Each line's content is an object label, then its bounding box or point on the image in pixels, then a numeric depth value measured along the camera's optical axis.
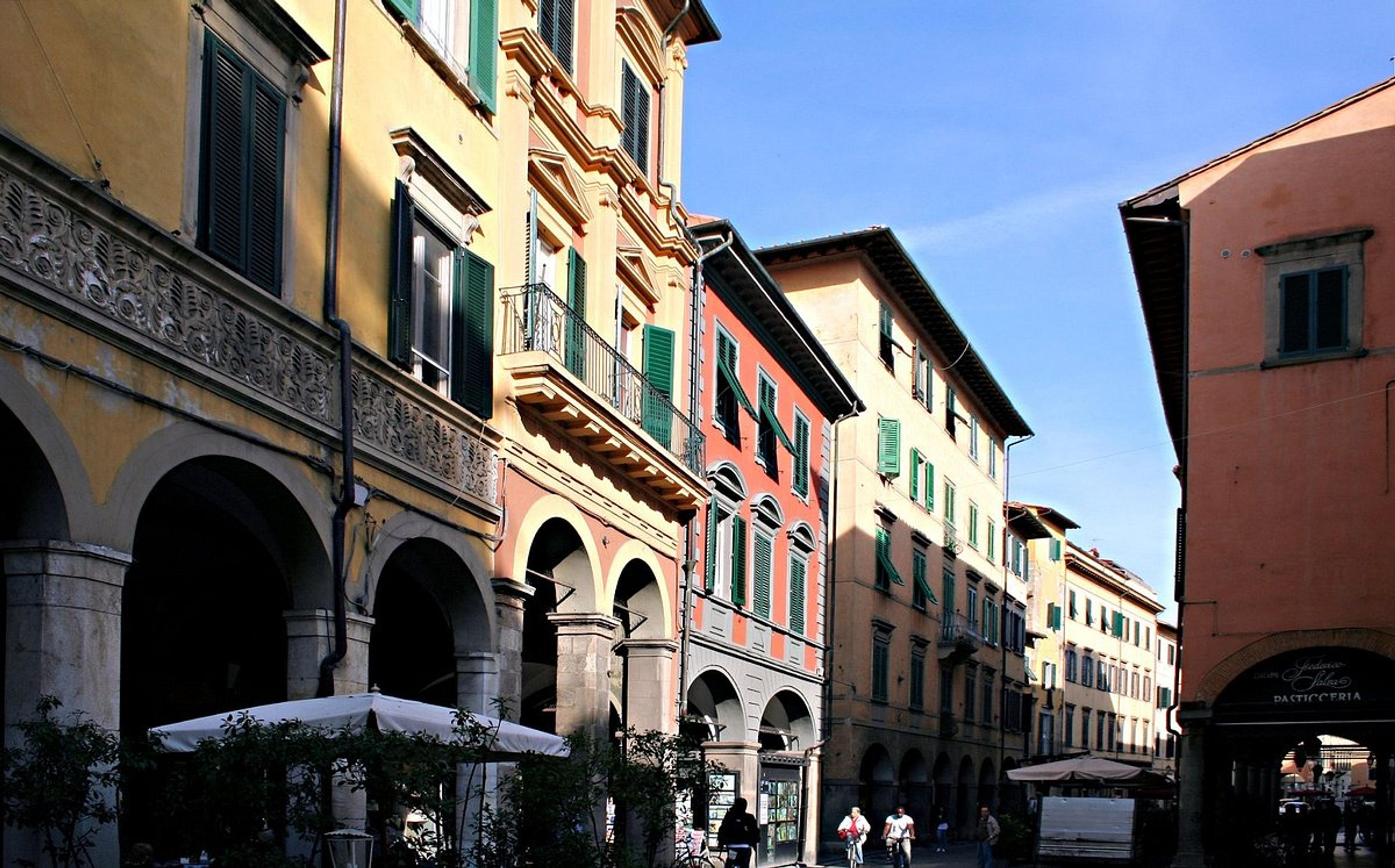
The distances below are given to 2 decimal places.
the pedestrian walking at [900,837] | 30.22
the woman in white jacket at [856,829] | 30.59
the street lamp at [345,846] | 10.68
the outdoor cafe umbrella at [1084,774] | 30.14
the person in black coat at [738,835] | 21.95
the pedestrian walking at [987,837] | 29.22
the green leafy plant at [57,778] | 9.06
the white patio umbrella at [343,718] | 10.64
